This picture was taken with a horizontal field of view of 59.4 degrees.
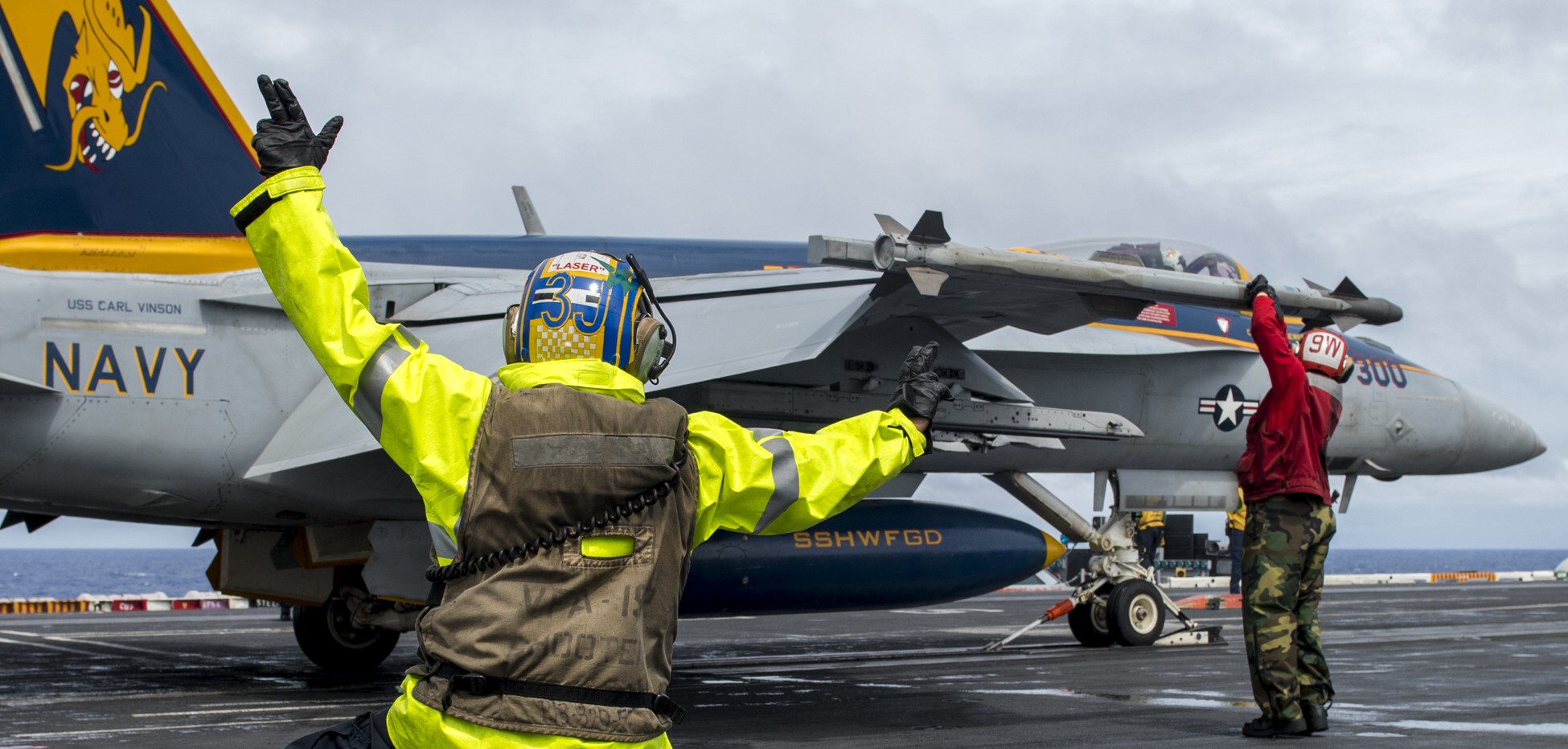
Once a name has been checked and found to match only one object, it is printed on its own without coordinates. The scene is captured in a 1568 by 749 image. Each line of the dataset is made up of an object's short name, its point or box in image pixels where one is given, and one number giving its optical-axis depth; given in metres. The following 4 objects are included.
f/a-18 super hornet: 8.24
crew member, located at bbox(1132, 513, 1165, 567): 25.01
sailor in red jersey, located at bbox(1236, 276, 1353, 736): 6.88
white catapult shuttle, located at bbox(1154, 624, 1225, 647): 12.34
